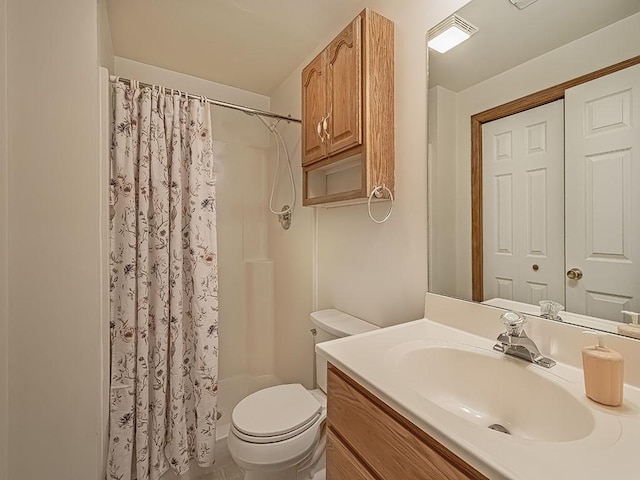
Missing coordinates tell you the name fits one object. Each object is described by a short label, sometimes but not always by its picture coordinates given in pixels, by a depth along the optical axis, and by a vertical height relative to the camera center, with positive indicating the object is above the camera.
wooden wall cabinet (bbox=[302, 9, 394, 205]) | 1.16 +0.58
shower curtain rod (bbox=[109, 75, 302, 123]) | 1.35 +0.77
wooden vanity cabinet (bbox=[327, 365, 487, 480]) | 0.53 -0.44
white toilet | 1.16 -0.79
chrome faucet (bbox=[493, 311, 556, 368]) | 0.76 -0.29
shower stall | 2.18 +0.06
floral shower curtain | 1.34 -0.22
